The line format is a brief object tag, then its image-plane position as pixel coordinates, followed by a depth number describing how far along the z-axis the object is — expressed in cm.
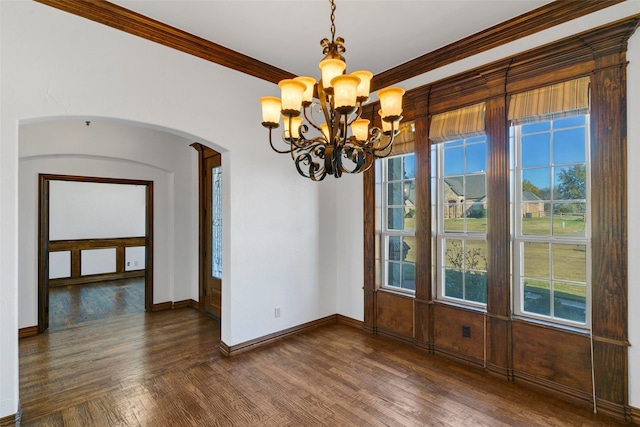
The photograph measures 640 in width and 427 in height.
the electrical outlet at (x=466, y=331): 329
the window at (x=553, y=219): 269
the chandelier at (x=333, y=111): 173
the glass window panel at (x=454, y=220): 349
